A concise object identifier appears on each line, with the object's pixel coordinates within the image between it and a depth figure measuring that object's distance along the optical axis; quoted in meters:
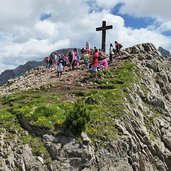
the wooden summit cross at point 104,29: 22.44
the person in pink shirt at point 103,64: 16.69
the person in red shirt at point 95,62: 15.61
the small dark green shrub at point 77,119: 10.31
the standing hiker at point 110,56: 18.07
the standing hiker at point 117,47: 20.14
